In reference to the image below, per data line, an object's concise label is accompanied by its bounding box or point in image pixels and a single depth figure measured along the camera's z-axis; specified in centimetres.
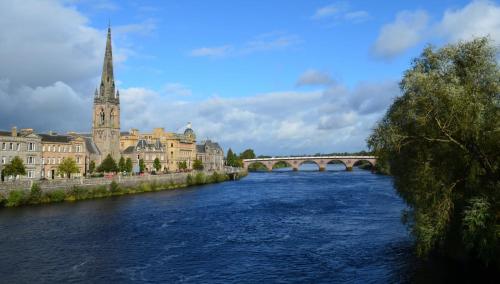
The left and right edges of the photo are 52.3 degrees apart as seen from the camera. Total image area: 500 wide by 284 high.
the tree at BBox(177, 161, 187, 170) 14812
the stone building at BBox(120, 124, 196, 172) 13688
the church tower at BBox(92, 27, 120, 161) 12256
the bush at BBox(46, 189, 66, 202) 7356
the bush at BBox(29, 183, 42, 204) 7000
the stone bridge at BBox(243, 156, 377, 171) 18728
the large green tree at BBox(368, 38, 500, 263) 2575
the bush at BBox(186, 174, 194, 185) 11944
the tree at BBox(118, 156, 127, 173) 11656
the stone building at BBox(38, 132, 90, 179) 9662
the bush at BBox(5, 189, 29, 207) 6662
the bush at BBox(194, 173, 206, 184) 12318
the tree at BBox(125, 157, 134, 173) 11831
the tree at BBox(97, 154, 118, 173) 10962
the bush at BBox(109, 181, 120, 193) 8794
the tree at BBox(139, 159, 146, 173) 13075
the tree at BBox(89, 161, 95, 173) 11206
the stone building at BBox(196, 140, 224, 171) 17938
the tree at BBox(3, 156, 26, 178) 7638
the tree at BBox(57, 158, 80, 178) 9312
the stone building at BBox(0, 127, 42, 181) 8144
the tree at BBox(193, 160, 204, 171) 15300
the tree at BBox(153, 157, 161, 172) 13400
